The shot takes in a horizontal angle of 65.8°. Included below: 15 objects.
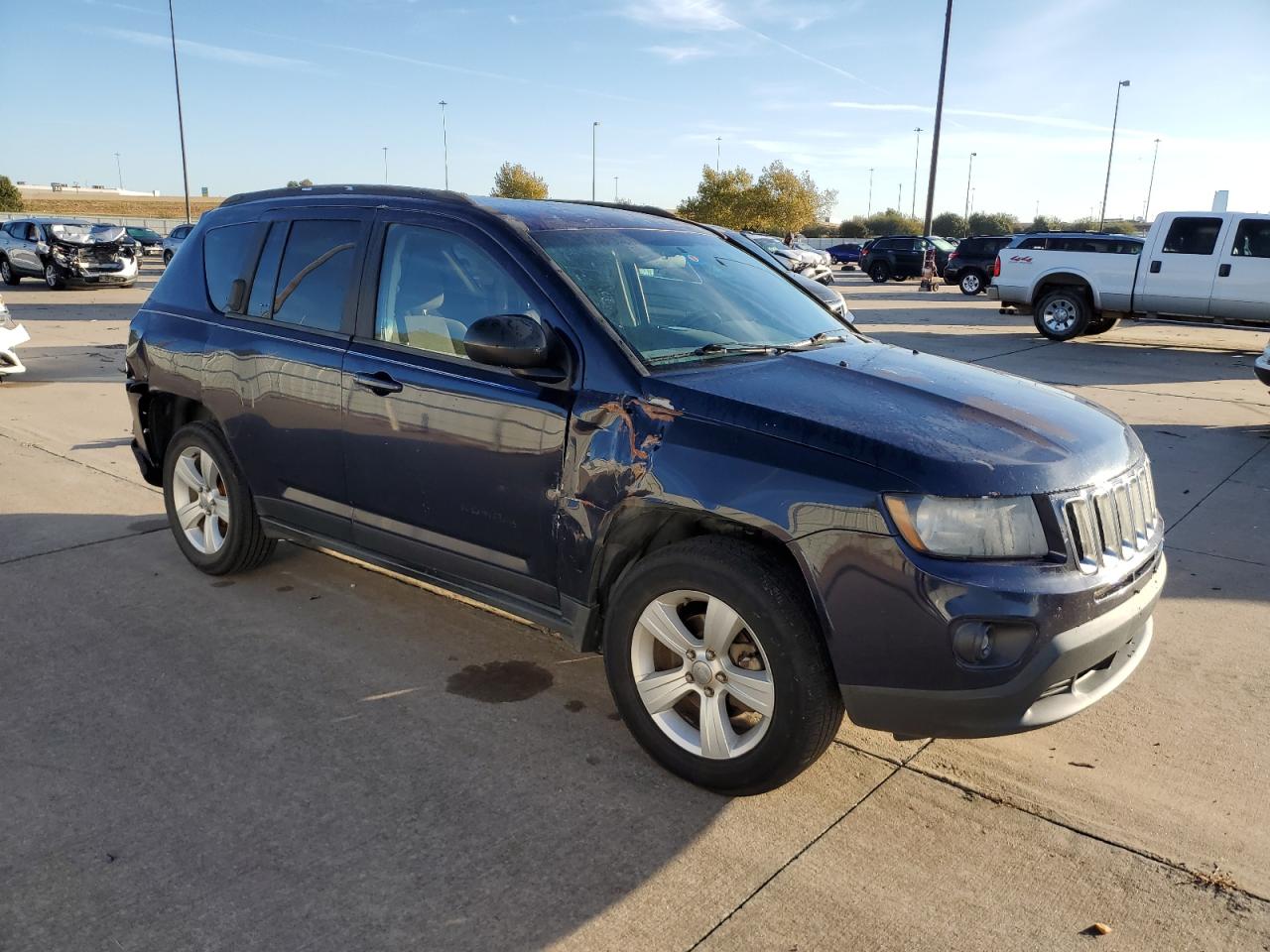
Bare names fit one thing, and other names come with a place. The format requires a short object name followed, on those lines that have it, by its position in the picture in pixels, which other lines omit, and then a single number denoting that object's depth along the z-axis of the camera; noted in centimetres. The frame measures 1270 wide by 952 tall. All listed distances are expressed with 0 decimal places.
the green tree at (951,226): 7875
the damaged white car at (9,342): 1074
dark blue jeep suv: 268
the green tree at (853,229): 8931
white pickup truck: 1437
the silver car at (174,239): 3052
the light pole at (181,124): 4264
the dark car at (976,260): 2869
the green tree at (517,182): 8000
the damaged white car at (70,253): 2408
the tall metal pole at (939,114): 2723
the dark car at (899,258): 3644
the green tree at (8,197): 6956
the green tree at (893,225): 8369
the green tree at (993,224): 7456
